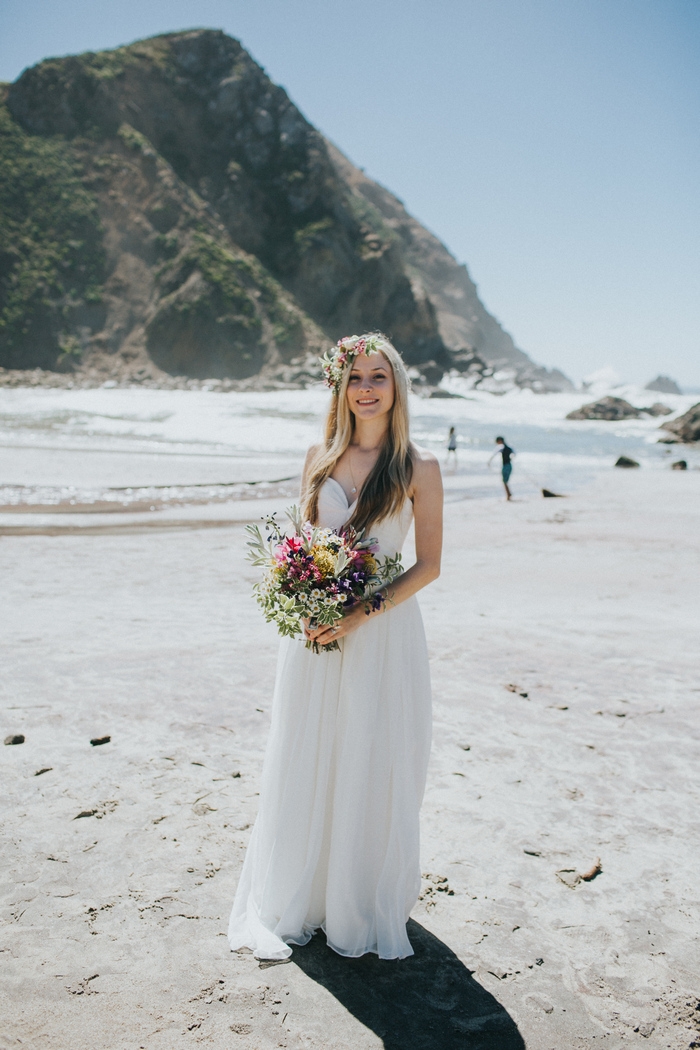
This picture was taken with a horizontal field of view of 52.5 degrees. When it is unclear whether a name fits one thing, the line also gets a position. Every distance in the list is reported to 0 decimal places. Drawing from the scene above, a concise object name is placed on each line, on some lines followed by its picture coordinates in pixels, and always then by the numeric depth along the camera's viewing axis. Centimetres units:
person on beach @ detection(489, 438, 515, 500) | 1720
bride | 266
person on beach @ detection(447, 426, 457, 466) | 2452
